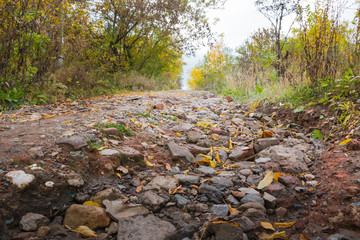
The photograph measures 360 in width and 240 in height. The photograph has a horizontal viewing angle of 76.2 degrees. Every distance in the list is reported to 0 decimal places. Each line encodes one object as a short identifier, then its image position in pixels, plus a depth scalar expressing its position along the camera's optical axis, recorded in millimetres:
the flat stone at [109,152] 2027
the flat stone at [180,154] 2356
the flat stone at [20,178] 1437
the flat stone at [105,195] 1568
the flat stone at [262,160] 2404
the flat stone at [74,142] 1978
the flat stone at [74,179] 1610
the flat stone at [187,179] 1952
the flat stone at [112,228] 1335
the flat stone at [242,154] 2570
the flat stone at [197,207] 1608
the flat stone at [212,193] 1744
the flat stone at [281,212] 1584
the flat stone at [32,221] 1275
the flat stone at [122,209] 1436
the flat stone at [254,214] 1509
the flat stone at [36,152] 1755
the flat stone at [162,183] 1813
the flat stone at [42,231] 1252
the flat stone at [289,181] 1905
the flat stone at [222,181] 1946
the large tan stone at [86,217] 1368
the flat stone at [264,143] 2721
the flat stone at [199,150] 2664
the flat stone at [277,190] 1772
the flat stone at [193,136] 3006
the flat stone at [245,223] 1362
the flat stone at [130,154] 2113
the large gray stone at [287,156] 2240
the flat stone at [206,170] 2154
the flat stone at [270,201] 1672
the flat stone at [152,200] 1562
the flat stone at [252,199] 1695
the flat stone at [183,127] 3371
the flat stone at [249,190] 1824
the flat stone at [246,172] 2154
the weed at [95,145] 2061
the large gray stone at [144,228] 1295
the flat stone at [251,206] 1604
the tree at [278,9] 7373
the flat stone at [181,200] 1659
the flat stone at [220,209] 1570
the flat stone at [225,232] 1265
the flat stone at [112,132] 2439
